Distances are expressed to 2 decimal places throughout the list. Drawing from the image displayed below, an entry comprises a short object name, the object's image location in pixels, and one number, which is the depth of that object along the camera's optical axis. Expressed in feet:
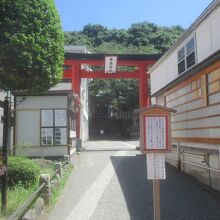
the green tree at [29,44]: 16.02
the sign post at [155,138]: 13.30
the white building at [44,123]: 39.89
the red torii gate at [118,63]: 55.94
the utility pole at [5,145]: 16.53
